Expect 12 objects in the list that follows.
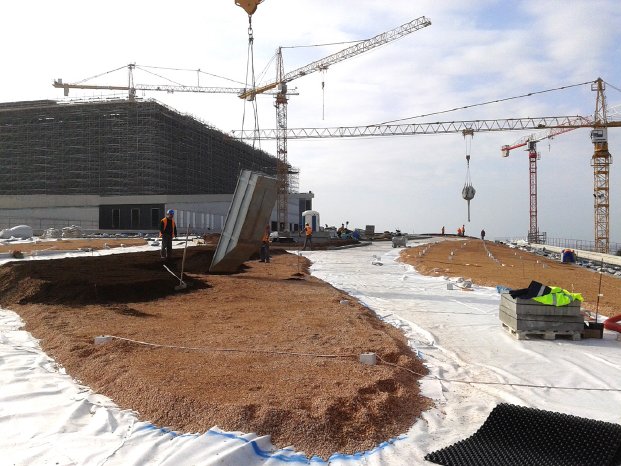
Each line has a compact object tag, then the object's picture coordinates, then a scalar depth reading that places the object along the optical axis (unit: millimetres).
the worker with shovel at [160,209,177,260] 16047
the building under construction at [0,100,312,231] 61369
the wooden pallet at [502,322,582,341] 7301
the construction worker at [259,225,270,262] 19622
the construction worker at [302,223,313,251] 27566
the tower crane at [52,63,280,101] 83312
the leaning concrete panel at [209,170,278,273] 15094
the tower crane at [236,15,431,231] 75688
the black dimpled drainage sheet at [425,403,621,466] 3662
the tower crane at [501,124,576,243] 83512
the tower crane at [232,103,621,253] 66438
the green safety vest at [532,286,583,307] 7312
